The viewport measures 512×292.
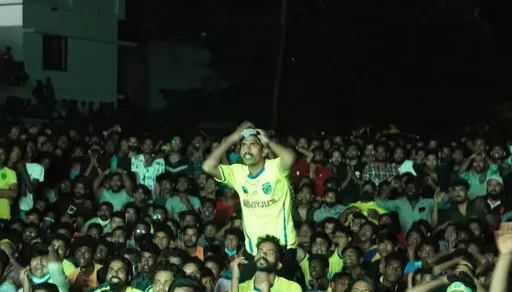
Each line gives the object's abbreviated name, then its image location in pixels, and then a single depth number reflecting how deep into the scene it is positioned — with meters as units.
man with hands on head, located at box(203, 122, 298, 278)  7.88
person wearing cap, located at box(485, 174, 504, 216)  11.27
